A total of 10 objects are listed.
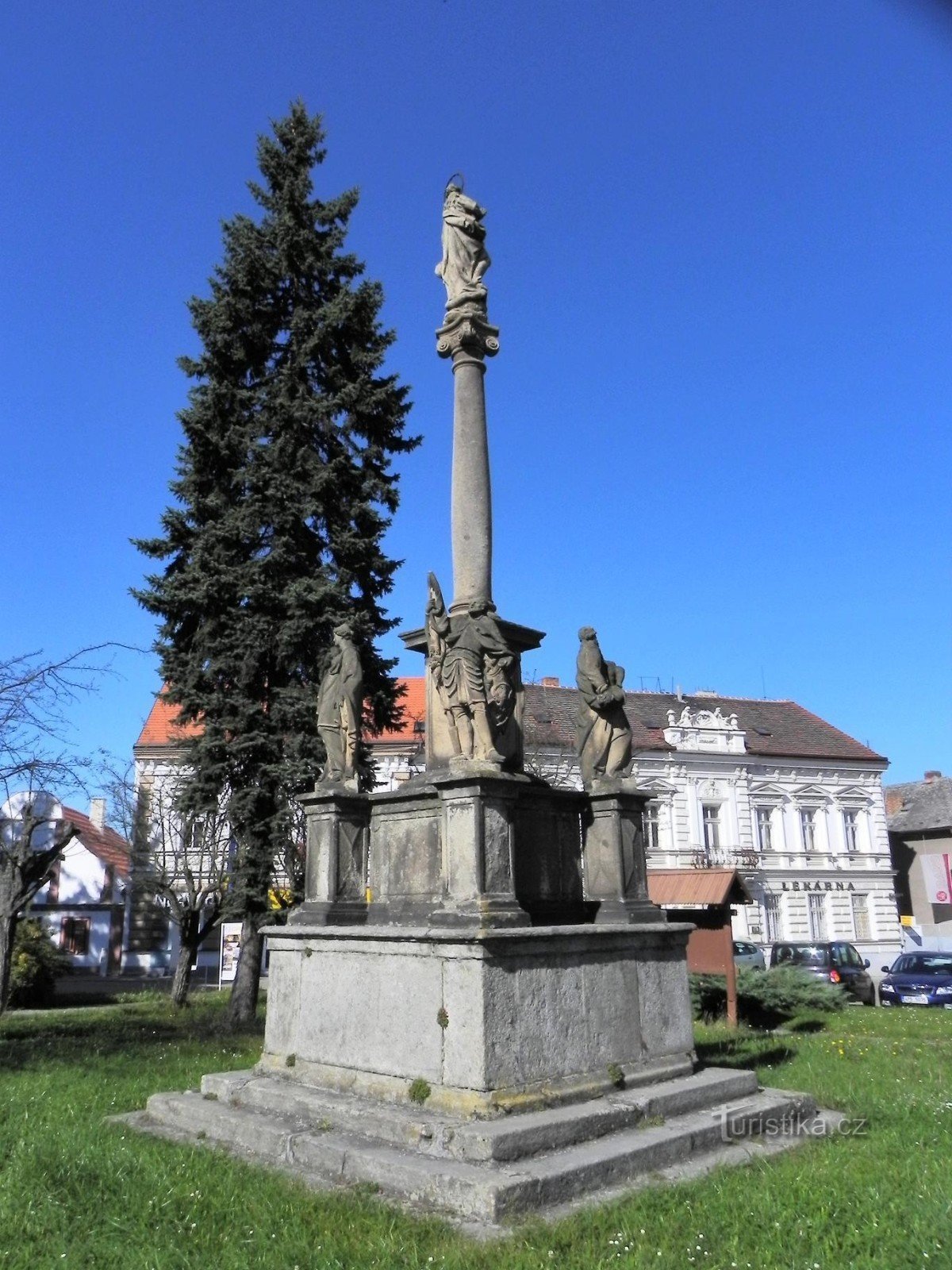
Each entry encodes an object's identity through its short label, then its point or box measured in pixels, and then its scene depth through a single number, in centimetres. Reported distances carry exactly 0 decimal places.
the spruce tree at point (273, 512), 1480
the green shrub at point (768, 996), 1539
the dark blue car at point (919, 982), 2119
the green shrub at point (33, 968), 2275
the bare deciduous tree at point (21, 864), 1566
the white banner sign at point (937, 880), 3583
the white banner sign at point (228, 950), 2398
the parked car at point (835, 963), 2136
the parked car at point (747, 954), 2351
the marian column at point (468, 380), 841
